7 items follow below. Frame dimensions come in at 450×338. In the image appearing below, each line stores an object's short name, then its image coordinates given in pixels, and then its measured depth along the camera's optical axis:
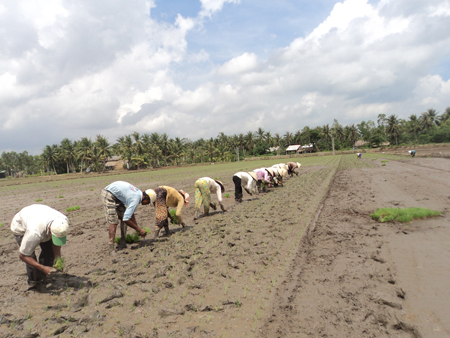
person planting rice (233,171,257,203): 11.55
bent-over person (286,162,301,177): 21.10
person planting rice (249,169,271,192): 13.73
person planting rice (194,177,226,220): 8.70
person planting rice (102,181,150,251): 5.98
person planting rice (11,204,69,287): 3.89
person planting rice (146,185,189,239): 6.77
